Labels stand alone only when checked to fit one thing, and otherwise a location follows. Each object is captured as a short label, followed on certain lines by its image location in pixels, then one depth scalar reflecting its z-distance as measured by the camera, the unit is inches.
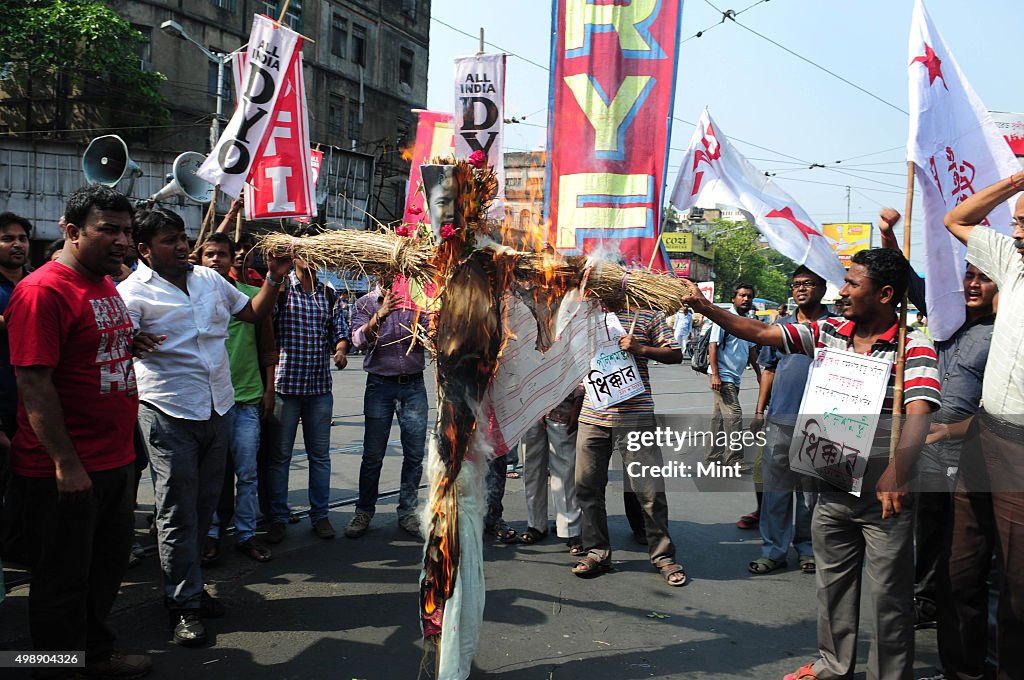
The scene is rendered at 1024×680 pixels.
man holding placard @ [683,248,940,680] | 127.2
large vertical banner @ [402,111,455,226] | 336.5
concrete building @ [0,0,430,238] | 910.4
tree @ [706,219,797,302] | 2635.3
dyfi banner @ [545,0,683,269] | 177.9
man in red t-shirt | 122.0
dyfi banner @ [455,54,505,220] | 290.4
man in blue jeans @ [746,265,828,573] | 207.3
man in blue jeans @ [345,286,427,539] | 226.5
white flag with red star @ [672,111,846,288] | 178.7
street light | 617.3
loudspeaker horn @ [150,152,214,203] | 395.3
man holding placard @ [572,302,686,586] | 199.5
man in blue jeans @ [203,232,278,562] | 204.2
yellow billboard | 1612.9
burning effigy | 128.2
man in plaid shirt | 218.8
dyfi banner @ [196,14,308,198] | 207.6
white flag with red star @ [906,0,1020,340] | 141.4
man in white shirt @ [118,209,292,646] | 153.3
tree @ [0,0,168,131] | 878.8
